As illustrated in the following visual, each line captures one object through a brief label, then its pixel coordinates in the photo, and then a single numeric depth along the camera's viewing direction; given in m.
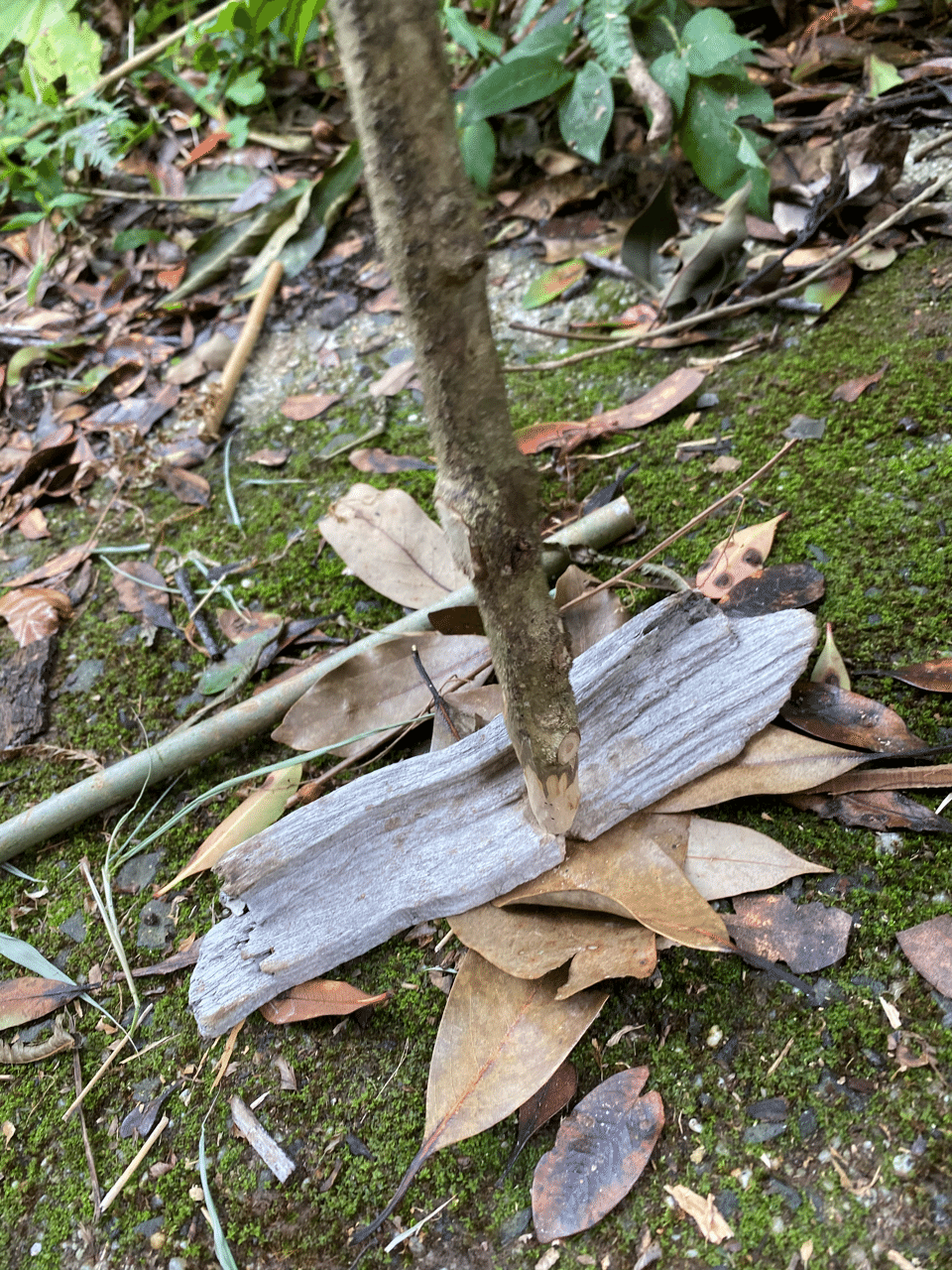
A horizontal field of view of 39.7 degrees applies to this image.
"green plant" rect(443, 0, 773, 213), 0.81
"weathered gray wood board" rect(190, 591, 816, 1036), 0.55
